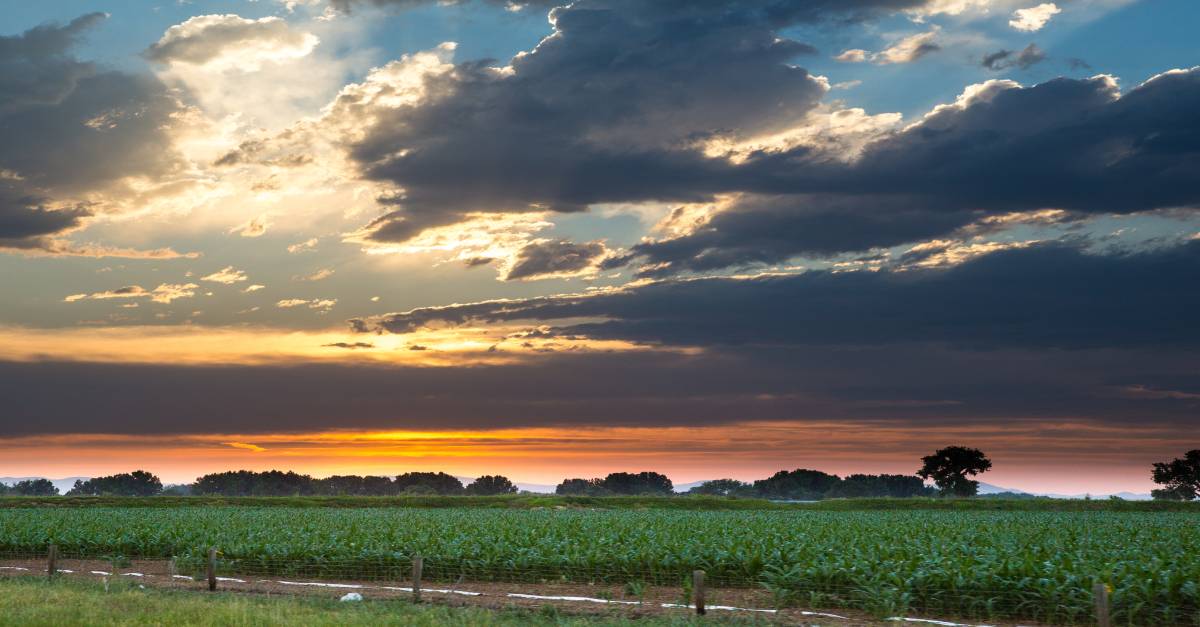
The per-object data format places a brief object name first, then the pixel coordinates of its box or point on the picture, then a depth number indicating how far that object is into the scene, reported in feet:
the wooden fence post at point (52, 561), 114.21
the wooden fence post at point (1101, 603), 67.05
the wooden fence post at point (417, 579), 90.48
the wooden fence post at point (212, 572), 99.96
